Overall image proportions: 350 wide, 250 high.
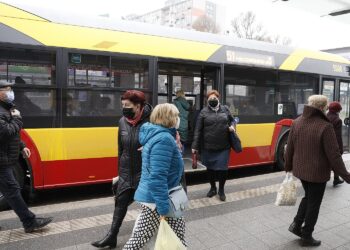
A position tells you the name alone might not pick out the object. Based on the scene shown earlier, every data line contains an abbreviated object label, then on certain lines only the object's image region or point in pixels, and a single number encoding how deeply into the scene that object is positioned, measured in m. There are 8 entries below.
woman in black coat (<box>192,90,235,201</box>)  5.52
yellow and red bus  5.06
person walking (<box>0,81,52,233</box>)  3.87
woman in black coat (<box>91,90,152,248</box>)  3.43
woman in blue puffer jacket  2.69
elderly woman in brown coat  3.68
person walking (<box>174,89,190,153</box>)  7.75
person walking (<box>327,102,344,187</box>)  5.89
